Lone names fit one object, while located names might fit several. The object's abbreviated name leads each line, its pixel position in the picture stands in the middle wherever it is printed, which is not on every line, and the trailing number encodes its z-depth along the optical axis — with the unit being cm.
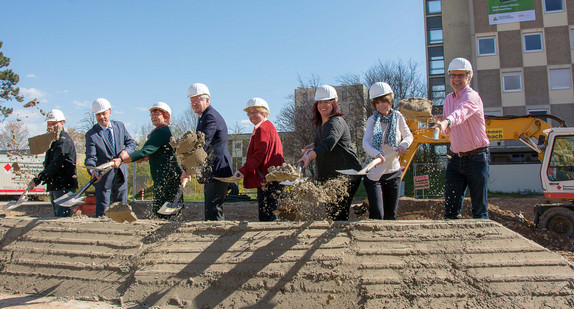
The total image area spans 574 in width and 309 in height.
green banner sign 2664
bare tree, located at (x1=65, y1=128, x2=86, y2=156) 1782
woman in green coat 456
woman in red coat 419
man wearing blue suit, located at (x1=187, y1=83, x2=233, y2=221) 416
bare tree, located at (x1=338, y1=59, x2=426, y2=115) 2364
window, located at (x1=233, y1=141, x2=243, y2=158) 3075
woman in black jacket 384
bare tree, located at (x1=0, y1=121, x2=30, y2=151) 593
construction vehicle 786
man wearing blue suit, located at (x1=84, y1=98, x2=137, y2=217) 495
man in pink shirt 355
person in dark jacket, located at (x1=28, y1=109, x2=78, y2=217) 530
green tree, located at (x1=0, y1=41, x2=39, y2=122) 1658
